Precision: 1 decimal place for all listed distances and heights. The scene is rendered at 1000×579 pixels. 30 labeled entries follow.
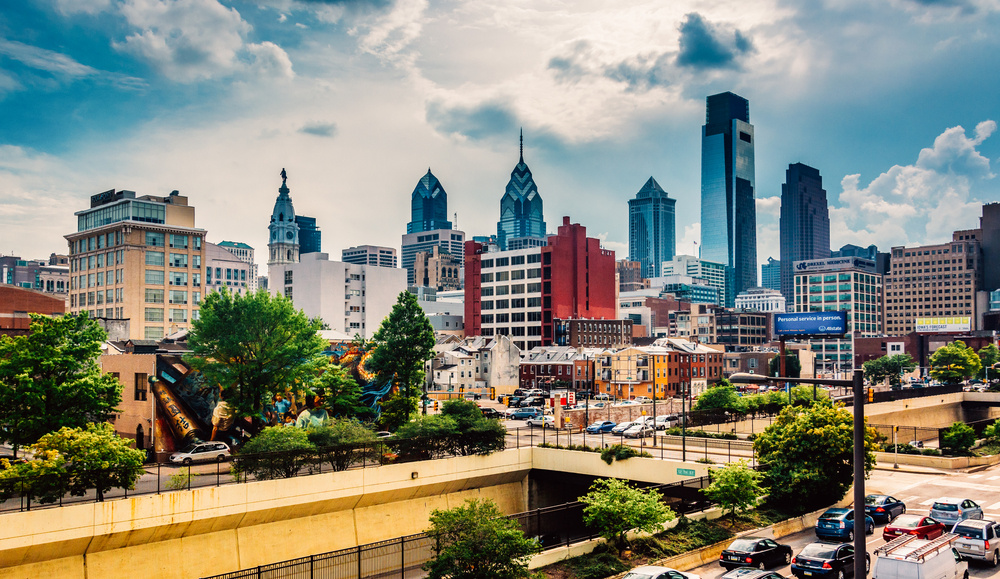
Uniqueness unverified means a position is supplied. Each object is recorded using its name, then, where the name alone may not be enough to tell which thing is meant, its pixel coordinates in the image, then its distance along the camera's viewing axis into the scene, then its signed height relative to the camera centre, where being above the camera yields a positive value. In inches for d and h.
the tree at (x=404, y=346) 2898.6 -123.9
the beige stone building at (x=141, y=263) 5073.8 +353.2
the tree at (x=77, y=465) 1519.4 -298.1
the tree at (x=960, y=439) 2518.5 -422.7
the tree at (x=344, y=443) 1916.8 -331.0
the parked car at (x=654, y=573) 1069.8 -361.8
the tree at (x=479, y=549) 1123.9 -343.0
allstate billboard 3376.0 -60.2
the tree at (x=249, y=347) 2363.4 -99.7
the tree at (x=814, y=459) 1635.1 -318.3
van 962.7 -316.5
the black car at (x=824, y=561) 1121.4 -365.6
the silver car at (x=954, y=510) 1434.5 -375.2
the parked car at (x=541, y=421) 3184.1 -462.1
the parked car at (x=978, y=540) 1215.6 -364.2
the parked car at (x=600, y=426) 3004.4 -451.7
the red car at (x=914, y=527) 1272.1 -367.2
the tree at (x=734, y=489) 1537.9 -351.8
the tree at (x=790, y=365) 6159.0 -441.9
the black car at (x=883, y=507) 1558.8 -399.2
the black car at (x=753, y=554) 1225.4 -385.6
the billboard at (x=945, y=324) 6919.3 -140.8
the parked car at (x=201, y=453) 2174.0 -390.2
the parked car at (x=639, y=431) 2765.7 -433.7
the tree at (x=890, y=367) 6414.4 -487.8
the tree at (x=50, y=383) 1852.9 -161.4
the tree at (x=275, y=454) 1760.6 -329.2
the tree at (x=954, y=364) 5354.3 -385.0
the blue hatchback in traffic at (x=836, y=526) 1412.4 -393.4
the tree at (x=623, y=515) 1400.1 -367.0
